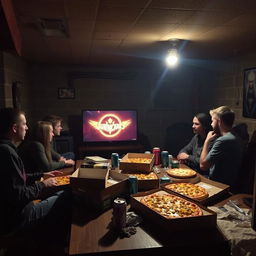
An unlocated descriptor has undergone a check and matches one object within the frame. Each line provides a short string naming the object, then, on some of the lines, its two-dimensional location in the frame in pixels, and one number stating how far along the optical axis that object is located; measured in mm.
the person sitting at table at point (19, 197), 1782
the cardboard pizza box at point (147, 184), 2033
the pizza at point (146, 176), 2092
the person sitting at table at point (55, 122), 3498
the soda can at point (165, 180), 2123
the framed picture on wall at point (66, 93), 5243
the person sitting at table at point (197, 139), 3310
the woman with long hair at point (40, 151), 2799
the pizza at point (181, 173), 2289
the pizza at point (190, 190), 1814
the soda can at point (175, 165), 2664
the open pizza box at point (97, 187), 1698
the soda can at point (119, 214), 1442
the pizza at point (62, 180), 2207
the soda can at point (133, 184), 1875
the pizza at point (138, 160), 2364
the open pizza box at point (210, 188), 1857
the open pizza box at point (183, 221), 1402
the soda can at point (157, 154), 2790
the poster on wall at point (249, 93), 3613
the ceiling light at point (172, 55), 3129
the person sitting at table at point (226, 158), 2557
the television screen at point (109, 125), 4988
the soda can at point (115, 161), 2658
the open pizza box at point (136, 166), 2311
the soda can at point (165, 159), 2713
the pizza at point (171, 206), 1486
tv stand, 4828
